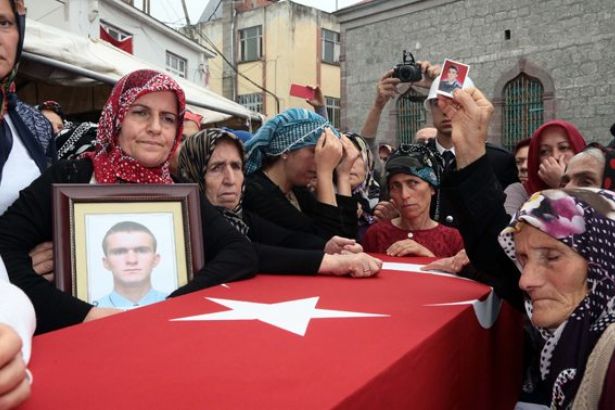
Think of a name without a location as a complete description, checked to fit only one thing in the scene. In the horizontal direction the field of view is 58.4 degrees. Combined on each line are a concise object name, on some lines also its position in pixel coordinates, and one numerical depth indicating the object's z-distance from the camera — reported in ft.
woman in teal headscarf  7.77
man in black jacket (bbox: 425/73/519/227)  10.59
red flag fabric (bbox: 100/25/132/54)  38.80
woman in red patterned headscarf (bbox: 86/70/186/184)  5.53
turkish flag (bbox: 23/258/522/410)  2.71
